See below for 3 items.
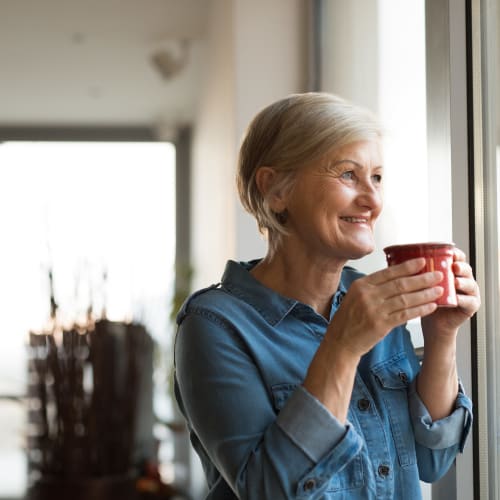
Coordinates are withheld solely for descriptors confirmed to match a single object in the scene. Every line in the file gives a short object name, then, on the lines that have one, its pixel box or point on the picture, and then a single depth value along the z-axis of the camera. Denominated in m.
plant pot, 3.15
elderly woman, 1.07
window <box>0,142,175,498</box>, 7.06
